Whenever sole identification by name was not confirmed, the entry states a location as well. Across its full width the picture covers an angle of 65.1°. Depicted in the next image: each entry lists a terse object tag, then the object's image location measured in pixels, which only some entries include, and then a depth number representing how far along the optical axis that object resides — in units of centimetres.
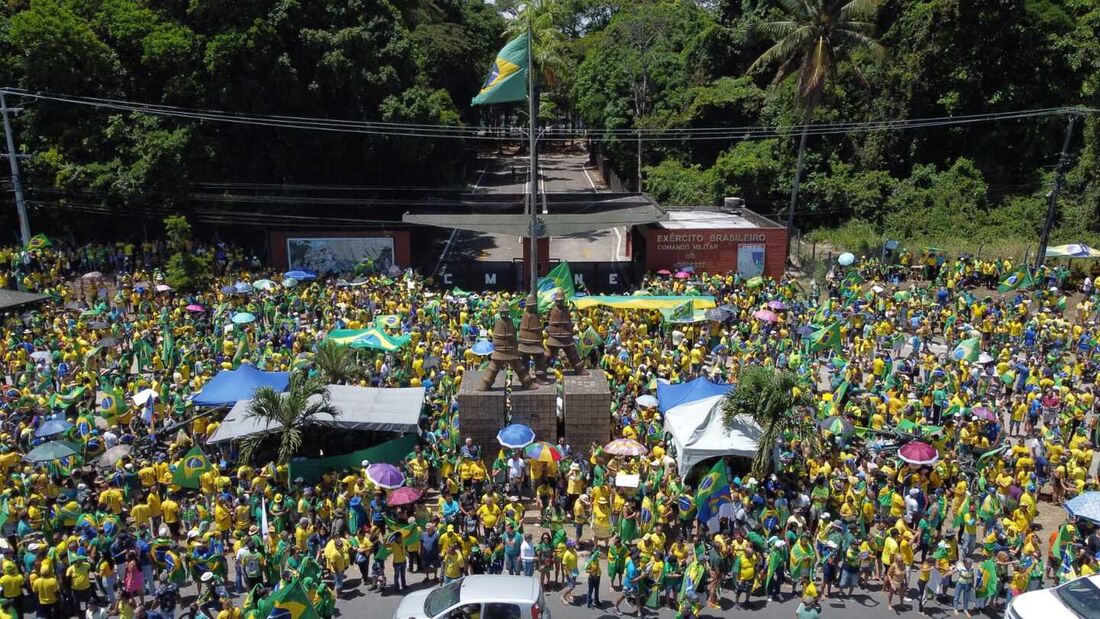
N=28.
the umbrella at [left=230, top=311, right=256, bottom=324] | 2272
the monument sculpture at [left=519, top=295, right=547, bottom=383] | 1758
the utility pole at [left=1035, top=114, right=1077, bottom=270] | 2902
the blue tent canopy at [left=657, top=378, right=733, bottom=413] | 1666
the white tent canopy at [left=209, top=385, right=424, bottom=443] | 1637
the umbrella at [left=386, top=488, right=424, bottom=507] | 1357
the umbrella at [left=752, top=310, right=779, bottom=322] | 2309
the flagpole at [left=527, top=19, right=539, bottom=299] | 1831
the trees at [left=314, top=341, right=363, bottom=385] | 1917
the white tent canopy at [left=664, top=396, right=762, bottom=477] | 1532
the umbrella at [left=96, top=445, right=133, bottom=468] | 1525
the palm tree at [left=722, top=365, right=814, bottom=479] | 1519
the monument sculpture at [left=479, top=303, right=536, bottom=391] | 1711
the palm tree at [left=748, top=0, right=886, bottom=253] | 3134
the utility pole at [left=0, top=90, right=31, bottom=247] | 3064
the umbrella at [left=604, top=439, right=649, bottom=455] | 1509
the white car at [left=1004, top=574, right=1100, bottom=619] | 1052
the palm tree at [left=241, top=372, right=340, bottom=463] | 1591
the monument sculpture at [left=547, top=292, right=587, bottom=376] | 1795
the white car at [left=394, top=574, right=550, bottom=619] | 1084
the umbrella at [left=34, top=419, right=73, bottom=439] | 1586
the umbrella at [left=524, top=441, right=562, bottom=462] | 1529
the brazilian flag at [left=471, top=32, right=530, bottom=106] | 1761
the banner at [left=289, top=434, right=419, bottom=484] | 1584
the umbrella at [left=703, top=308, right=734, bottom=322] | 2278
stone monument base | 1692
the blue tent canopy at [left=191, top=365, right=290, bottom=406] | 1747
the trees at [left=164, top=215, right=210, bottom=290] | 2889
